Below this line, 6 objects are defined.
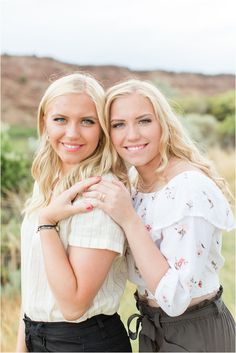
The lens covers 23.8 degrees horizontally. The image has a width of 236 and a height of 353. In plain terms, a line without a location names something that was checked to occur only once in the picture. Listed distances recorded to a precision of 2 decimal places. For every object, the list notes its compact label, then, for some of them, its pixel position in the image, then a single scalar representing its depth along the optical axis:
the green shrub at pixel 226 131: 6.98
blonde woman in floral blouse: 1.87
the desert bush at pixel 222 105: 7.20
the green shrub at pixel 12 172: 5.42
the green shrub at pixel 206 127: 6.97
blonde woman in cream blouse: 1.88
